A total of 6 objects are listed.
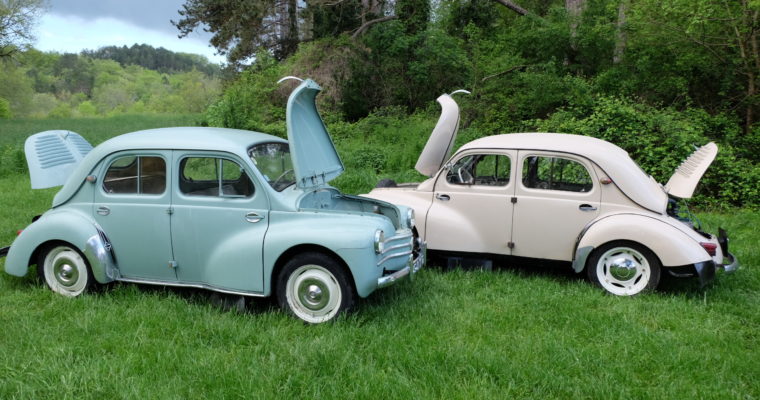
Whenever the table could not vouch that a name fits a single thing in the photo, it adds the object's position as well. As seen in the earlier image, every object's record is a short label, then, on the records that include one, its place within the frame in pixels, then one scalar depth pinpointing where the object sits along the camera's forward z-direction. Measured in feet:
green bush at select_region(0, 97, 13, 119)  198.23
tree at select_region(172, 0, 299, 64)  69.26
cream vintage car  18.92
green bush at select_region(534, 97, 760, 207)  36.01
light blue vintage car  16.49
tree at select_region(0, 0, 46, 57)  128.36
